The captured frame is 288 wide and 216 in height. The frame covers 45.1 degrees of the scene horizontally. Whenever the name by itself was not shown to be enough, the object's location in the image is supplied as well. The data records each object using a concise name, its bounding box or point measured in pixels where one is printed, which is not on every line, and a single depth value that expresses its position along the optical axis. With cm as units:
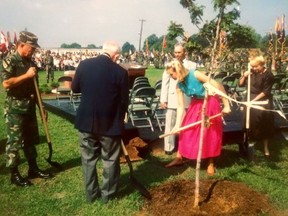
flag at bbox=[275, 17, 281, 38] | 2417
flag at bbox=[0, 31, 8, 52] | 3039
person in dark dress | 694
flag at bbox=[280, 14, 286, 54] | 2285
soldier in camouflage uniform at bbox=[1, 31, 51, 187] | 546
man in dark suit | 468
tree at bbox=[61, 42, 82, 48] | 17842
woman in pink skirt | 587
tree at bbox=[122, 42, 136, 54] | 16795
